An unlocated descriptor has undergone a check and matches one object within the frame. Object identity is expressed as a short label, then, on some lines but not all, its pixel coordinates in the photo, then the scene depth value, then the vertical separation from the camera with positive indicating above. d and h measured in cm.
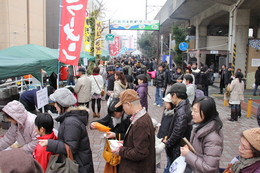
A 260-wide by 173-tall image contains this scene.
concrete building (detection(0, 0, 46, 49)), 1836 +367
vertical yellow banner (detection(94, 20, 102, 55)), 1347 +161
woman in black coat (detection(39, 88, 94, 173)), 243 -73
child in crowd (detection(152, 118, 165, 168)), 296 -103
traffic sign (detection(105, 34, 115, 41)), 1869 +225
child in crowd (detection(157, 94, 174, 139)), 366 -81
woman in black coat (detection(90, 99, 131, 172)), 300 -70
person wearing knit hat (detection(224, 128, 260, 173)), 200 -73
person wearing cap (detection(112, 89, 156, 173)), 240 -78
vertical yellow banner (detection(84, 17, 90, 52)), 1344 +147
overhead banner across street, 2605 +459
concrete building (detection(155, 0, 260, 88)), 1459 +337
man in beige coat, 712 -70
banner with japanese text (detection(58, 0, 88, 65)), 558 +85
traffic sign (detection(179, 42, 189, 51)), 1742 +150
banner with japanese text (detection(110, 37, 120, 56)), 2541 +189
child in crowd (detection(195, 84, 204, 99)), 648 -73
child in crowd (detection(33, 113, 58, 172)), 269 -70
